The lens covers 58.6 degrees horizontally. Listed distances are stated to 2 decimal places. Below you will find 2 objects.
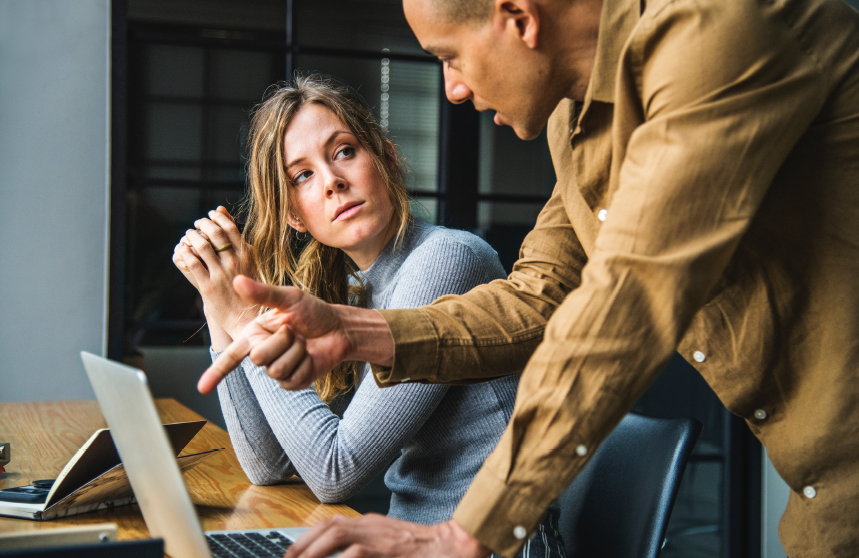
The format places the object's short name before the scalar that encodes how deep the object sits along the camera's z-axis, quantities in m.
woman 1.16
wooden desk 1.03
